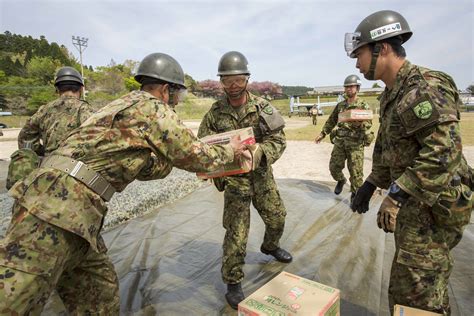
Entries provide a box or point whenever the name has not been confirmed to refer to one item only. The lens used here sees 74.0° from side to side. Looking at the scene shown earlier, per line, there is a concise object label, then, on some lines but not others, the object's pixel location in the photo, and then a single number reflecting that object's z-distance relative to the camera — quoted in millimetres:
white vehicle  45153
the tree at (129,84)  55672
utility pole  41356
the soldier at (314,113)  27688
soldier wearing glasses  3162
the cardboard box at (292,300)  1965
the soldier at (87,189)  1808
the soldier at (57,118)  4359
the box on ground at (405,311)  1891
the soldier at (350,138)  6191
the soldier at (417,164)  1887
